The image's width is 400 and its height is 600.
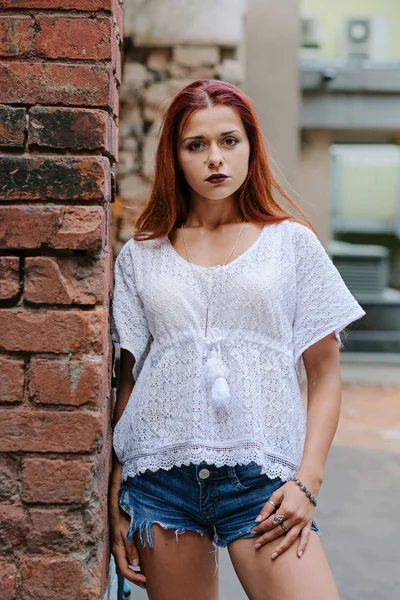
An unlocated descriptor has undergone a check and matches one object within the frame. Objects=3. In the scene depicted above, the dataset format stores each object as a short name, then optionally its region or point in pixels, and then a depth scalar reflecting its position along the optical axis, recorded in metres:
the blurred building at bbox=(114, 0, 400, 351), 6.50
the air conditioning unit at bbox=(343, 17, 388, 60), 10.94
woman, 1.81
